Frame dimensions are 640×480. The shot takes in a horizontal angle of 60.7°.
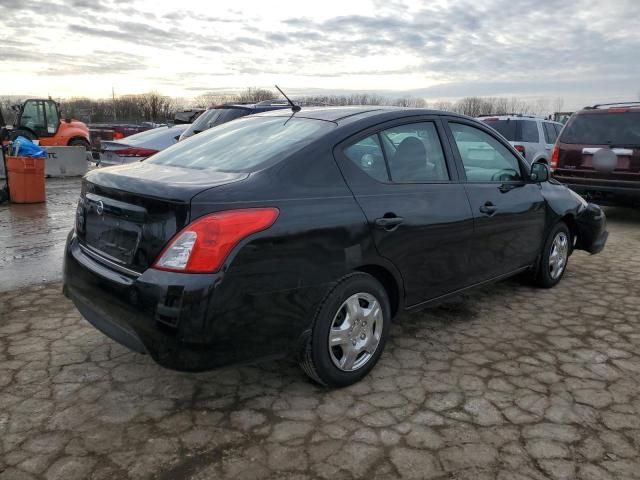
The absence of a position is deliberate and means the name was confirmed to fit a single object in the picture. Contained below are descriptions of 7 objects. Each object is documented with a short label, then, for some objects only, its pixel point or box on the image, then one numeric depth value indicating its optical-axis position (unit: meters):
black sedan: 2.60
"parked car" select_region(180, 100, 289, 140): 8.66
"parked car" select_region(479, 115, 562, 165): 11.97
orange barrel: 9.61
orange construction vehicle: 18.54
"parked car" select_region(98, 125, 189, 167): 8.97
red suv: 8.01
